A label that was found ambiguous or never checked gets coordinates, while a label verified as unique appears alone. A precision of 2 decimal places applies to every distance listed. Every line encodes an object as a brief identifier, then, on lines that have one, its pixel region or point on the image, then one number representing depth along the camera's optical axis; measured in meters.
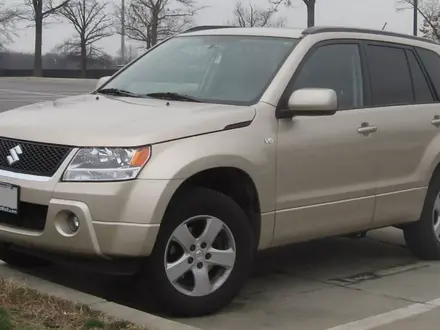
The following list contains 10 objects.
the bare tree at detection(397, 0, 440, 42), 45.88
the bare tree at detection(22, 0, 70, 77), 54.38
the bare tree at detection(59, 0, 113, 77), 59.09
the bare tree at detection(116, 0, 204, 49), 55.88
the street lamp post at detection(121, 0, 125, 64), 50.90
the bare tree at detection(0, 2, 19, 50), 58.76
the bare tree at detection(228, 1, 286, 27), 60.69
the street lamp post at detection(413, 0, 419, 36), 37.84
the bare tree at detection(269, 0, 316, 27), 38.25
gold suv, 4.48
